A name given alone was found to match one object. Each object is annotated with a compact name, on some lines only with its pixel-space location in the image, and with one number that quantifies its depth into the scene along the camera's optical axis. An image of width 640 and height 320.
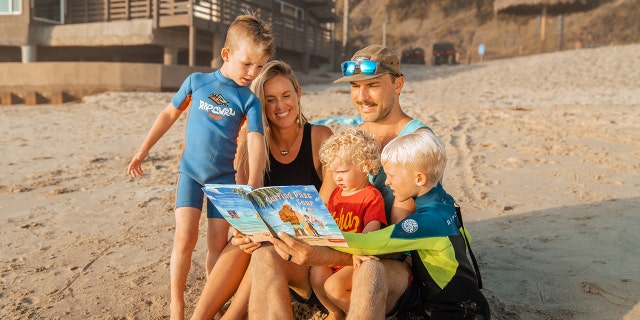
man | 2.40
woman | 3.29
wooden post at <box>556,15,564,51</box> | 27.27
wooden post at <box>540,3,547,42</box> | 27.34
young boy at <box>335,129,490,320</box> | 2.43
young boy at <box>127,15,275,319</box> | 3.07
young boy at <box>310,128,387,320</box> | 2.64
